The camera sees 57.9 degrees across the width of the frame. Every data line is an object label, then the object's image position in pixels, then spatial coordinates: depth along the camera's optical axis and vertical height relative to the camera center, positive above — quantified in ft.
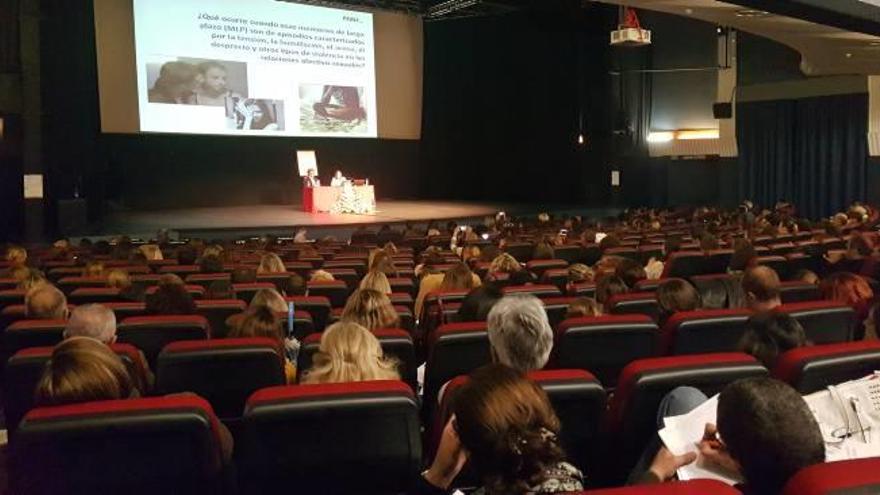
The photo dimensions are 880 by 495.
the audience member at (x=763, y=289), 13.73 -1.88
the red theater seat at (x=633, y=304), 13.83 -2.11
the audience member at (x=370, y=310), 12.80 -1.98
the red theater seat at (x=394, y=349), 10.94 -2.22
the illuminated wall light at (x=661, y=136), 67.87 +3.97
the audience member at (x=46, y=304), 14.08 -1.95
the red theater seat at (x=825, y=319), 11.07 -1.98
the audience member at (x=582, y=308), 12.82 -2.00
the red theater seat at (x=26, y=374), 9.20 -2.10
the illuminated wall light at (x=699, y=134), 65.57 +3.99
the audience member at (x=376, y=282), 16.62 -1.97
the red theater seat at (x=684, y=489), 4.26 -1.65
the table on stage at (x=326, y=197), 58.49 -0.57
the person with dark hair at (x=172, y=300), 14.46 -1.98
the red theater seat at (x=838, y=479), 4.13 -1.58
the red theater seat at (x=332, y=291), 19.02 -2.43
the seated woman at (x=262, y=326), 11.87 -2.05
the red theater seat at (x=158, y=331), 12.19 -2.14
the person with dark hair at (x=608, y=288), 15.43 -2.02
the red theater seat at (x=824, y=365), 7.22 -1.71
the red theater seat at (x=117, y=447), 6.06 -1.99
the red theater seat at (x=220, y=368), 9.32 -2.11
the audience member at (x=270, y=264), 22.39 -2.10
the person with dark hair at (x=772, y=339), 8.89 -1.78
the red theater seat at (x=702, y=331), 10.71 -2.03
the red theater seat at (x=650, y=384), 7.22 -1.84
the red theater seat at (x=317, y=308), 16.16 -2.43
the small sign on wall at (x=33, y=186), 42.22 +0.44
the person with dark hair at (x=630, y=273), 17.71 -2.01
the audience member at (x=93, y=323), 11.28 -1.85
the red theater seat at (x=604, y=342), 10.46 -2.13
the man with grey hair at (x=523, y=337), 9.11 -1.74
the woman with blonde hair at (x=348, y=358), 8.96 -1.92
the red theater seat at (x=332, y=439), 6.63 -2.14
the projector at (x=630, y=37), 51.60 +9.56
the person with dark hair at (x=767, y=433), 5.21 -1.67
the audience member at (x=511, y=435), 5.23 -1.67
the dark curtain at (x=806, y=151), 57.11 +2.18
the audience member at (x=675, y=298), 13.02 -1.90
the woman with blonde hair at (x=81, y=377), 7.26 -1.71
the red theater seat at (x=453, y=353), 10.77 -2.27
